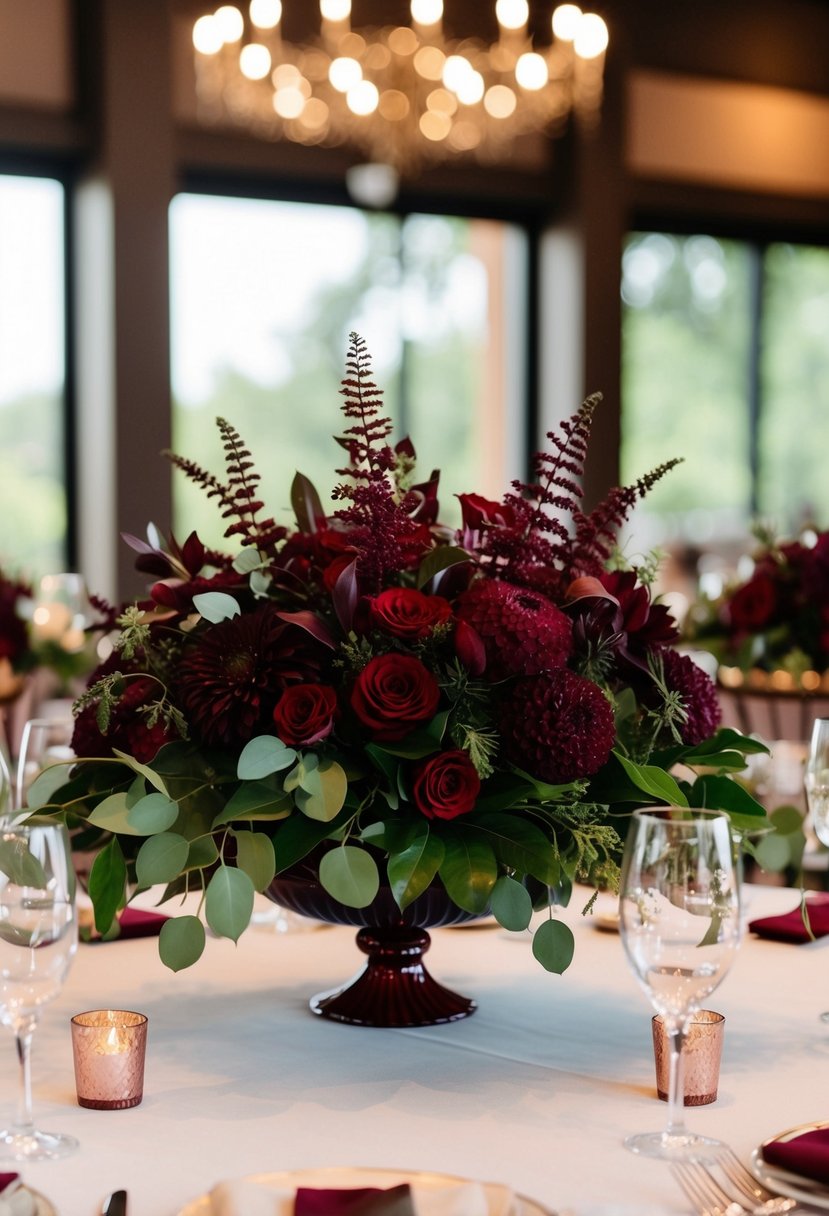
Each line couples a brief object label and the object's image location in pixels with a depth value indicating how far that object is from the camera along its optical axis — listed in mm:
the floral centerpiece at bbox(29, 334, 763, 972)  1240
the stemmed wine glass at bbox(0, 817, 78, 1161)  1031
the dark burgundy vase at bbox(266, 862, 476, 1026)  1418
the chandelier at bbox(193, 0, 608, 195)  4895
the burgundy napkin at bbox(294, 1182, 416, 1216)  932
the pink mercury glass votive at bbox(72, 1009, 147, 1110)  1185
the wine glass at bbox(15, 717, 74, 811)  1737
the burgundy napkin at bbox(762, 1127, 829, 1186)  1002
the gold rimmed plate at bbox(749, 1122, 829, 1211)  984
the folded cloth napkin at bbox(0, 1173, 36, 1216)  942
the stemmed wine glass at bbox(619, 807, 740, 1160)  1020
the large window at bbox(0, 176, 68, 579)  5965
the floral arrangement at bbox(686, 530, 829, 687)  3205
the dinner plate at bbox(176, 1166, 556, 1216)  969
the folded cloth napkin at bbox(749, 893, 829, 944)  1732
